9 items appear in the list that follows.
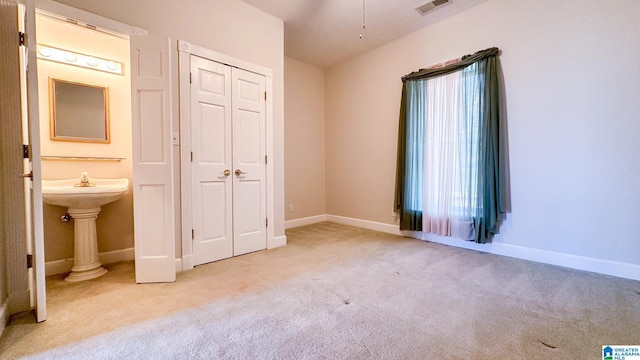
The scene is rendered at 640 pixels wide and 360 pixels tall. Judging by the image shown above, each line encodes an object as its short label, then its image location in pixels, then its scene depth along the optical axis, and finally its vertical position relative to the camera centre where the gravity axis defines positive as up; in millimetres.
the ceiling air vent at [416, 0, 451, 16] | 3258 +2109
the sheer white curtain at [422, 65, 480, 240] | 3393 +233
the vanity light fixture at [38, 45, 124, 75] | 2732 +1274
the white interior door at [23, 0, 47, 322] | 1741 +151
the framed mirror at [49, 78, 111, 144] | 2809 +709
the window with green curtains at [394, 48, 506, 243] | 3156 +564
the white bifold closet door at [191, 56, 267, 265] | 2934 +166
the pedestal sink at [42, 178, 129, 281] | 2400 -370
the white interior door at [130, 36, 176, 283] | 2451 +141
